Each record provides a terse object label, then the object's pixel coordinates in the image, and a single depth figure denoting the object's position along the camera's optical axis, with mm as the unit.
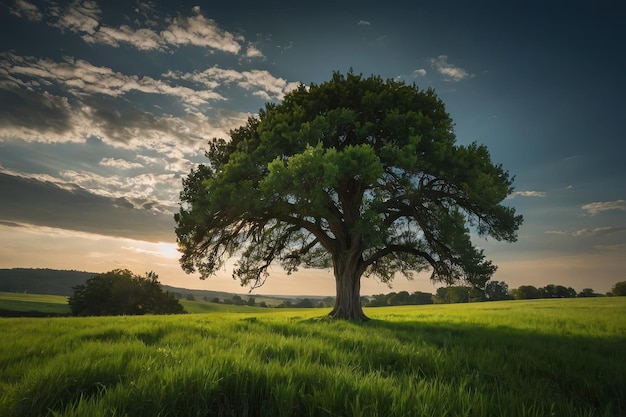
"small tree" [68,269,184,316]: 51281
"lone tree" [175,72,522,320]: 15789
